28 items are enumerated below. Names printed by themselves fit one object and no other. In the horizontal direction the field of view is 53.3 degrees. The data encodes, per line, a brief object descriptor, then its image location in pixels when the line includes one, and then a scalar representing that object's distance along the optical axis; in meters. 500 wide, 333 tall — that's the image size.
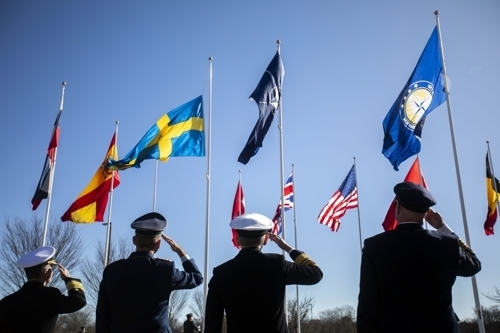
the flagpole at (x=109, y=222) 15.99
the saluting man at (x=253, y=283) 4.31
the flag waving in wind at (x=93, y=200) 15.16
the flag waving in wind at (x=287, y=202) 18.31
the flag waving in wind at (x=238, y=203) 17.47
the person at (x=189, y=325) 21.05
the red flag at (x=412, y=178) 13.55
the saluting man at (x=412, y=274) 3.79
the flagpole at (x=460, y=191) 8.35
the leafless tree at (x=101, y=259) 34.43
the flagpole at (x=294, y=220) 21.14
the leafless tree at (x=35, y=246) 30.28
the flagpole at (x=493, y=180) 17.31
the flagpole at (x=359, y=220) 18.99
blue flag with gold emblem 10.58
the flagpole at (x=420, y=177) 13.53
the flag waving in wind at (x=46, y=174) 14.10
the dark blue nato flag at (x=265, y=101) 11.23
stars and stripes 17.39
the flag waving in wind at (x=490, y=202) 17.65
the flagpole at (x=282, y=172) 10.57
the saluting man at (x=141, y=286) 4.70
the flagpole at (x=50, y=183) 13.58
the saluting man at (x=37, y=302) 4.96
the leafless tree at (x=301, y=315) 49.57
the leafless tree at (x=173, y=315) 41.82
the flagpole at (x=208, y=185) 10.61
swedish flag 12.50
